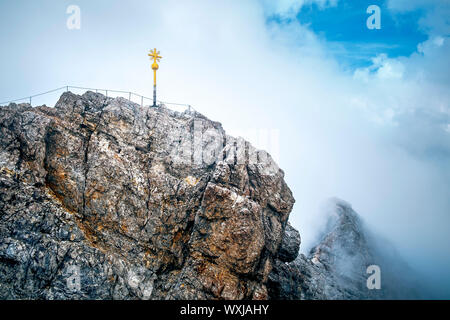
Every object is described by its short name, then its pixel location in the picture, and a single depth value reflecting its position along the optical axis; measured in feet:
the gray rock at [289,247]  107.24
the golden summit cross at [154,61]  116.16
